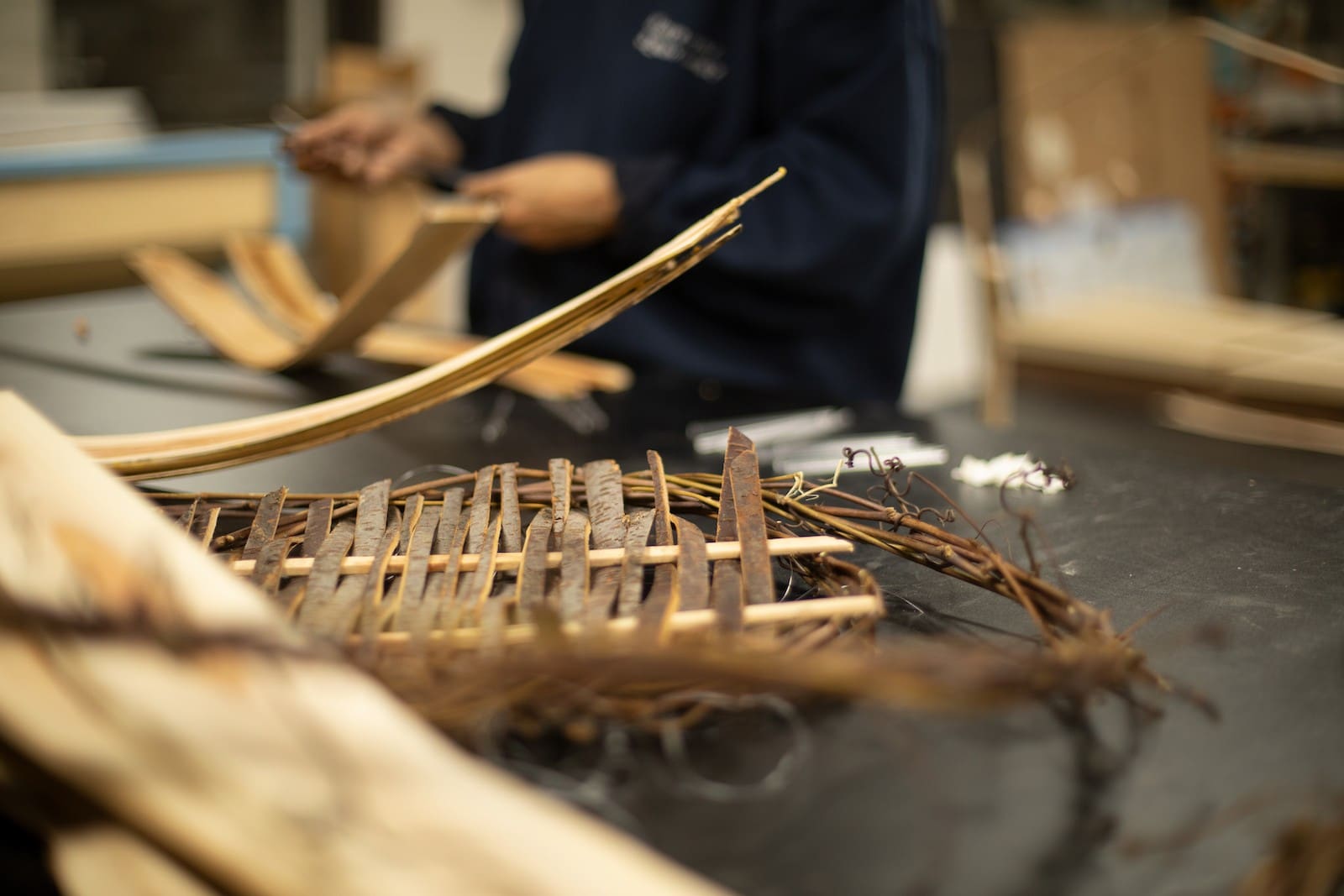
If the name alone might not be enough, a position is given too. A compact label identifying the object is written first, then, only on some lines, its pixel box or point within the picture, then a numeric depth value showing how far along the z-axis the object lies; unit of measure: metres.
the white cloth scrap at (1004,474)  0.86
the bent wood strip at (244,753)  0.35
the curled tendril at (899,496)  0.65
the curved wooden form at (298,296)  1.04
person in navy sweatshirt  1.17
